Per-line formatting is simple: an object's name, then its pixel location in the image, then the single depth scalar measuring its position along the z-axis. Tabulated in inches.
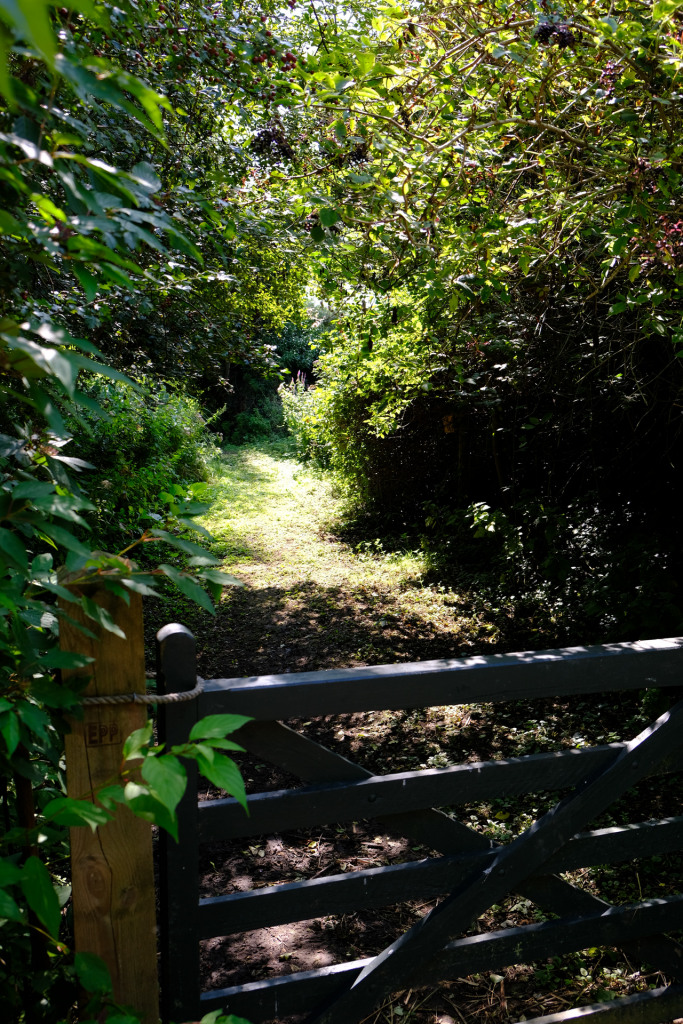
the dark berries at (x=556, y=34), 101.3
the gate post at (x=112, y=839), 52.8
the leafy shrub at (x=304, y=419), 420.7
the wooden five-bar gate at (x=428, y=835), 59.3
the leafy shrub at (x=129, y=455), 257.0
